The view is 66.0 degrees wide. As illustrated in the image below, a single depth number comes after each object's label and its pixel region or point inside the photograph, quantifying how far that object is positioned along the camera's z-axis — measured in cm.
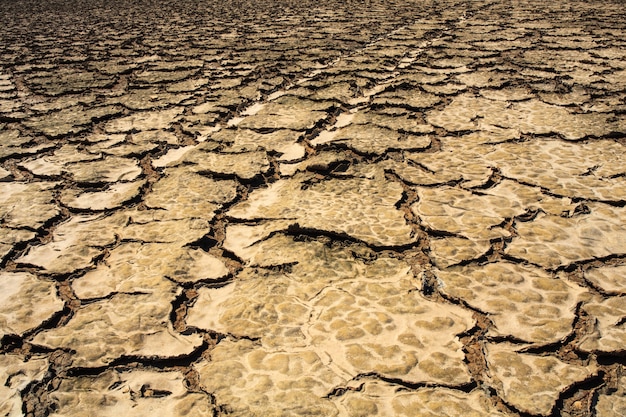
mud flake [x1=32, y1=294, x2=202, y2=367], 95
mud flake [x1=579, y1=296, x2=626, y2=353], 89
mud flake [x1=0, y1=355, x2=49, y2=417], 83
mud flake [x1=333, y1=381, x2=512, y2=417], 79
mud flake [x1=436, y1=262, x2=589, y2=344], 95
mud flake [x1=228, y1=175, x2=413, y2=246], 133
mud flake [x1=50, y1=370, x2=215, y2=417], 82
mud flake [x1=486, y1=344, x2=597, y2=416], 80
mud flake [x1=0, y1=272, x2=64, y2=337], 104
